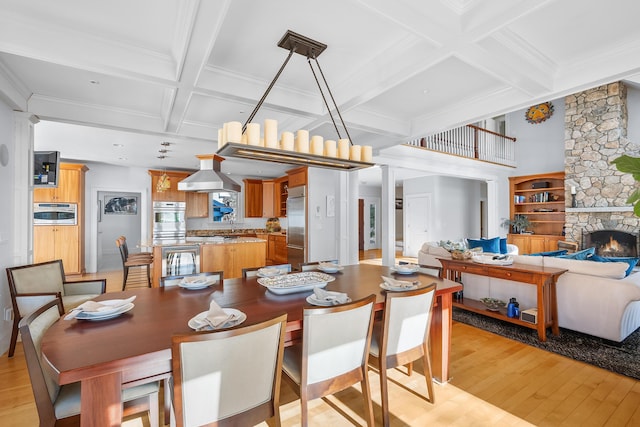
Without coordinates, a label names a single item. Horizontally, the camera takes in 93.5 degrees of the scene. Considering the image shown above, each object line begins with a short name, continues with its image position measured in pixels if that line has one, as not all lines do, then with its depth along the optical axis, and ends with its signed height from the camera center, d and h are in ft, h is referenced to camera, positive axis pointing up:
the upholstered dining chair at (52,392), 3.88 -2.55
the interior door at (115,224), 23.54 -0.34
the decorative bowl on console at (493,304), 11.67 -3.43
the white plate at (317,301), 5.69 -1.59
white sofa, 9.21 -2.64
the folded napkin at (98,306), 5.11 -1.54
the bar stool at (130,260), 15.14 -2.12
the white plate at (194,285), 7.02 -1.53
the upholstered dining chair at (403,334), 5.81 -2.40
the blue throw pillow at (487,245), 18.01 -1.66
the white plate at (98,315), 4.99 -1.59
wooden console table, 9.91 -2.21
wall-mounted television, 11.08 +1.94
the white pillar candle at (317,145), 8.02 +1.96
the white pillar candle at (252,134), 6.96 +1.97
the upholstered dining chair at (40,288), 8.54 -2.13
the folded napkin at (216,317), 4.56 -1.54
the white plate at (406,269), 8.64 -1.50
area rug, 8.33 -4.06
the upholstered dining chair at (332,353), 4.87 -2.34
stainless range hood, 14.65 +1.94
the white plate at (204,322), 4.55 -1.59
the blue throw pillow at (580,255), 11.78 -1.54
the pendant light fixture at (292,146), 6.92 +1.84
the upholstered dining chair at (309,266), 9.55 -1.54
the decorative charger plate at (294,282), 6.66 -1.51
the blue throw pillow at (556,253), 13.93 -1.69
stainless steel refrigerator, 19.69 -0.51
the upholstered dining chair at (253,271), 8.80 -1.55
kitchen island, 15.77 -1.98
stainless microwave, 19.29 +0.45
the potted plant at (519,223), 26.04 -0.53
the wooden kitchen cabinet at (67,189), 19.40 +2.08
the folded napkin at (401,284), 6.78 -1.53
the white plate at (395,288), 6.63 -1.56
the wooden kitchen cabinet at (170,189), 22.25 +2.28
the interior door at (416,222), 29.04 -0.41
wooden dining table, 3.67 -1.70
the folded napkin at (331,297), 5.69 -1.51
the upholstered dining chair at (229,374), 3.80 -2.12
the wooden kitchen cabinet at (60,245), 19.38 -1.61
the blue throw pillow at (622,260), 10.28 -1.61
